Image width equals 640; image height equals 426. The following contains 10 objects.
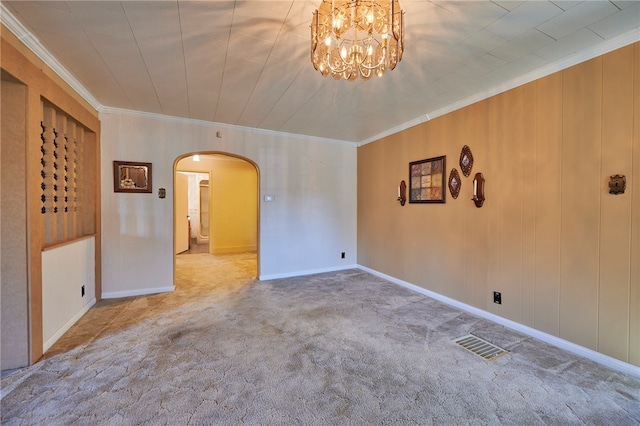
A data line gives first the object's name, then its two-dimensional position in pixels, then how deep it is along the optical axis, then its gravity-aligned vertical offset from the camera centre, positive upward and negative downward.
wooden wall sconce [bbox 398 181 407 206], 4.15 +0.28
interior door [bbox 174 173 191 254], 7.25 -0.10
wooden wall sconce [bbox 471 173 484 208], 3.00 +0.24
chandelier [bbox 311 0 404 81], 1.58 +1.11
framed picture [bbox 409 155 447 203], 3.53 +0.43
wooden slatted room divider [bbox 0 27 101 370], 2.00 +0.08
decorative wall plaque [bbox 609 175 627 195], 2.02 +0.21
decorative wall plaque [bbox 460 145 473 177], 3.15 +0.60
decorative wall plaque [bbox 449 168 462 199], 3.30 +0.35
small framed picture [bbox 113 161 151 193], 3.65 +0.48
